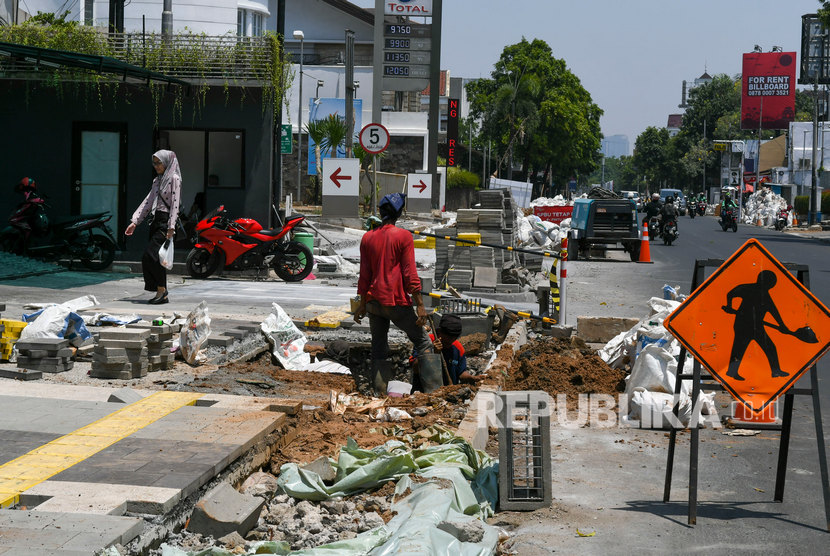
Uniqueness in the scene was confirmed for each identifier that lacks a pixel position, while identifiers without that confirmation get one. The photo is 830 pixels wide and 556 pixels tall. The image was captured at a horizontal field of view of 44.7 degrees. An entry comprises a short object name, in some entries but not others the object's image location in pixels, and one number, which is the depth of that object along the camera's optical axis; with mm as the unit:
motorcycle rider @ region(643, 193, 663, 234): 37344
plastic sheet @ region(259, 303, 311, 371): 10477
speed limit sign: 20969
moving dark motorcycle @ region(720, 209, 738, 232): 48750
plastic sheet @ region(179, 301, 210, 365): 9688
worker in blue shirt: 9211
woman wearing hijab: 12867
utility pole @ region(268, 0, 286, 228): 19594
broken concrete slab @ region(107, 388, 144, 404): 7402
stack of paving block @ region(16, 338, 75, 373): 8883
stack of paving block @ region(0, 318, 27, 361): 9250
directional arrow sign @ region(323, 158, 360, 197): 20891
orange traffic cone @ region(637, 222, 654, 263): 28422
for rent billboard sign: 112569
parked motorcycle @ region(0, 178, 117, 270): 17359
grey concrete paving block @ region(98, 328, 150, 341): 8922
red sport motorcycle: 17656
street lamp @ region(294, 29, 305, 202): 43625
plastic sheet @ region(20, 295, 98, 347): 9461
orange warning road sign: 5980
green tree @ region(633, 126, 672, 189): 151675
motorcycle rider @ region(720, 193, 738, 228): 49125
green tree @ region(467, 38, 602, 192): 86625
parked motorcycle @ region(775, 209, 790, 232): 57531
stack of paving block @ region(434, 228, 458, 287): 18547
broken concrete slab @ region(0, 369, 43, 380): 8469
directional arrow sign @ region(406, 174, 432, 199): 23375
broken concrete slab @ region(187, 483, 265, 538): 4977
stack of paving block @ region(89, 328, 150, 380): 8766
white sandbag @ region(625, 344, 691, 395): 8375
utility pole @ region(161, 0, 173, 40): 23480
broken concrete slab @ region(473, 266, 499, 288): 17969
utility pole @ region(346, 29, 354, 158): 26531
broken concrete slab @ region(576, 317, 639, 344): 12281
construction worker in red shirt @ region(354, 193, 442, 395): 8914
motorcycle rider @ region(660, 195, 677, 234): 36125
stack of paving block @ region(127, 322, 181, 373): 9242
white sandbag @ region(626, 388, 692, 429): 8164
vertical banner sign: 78250
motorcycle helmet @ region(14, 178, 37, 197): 17391
